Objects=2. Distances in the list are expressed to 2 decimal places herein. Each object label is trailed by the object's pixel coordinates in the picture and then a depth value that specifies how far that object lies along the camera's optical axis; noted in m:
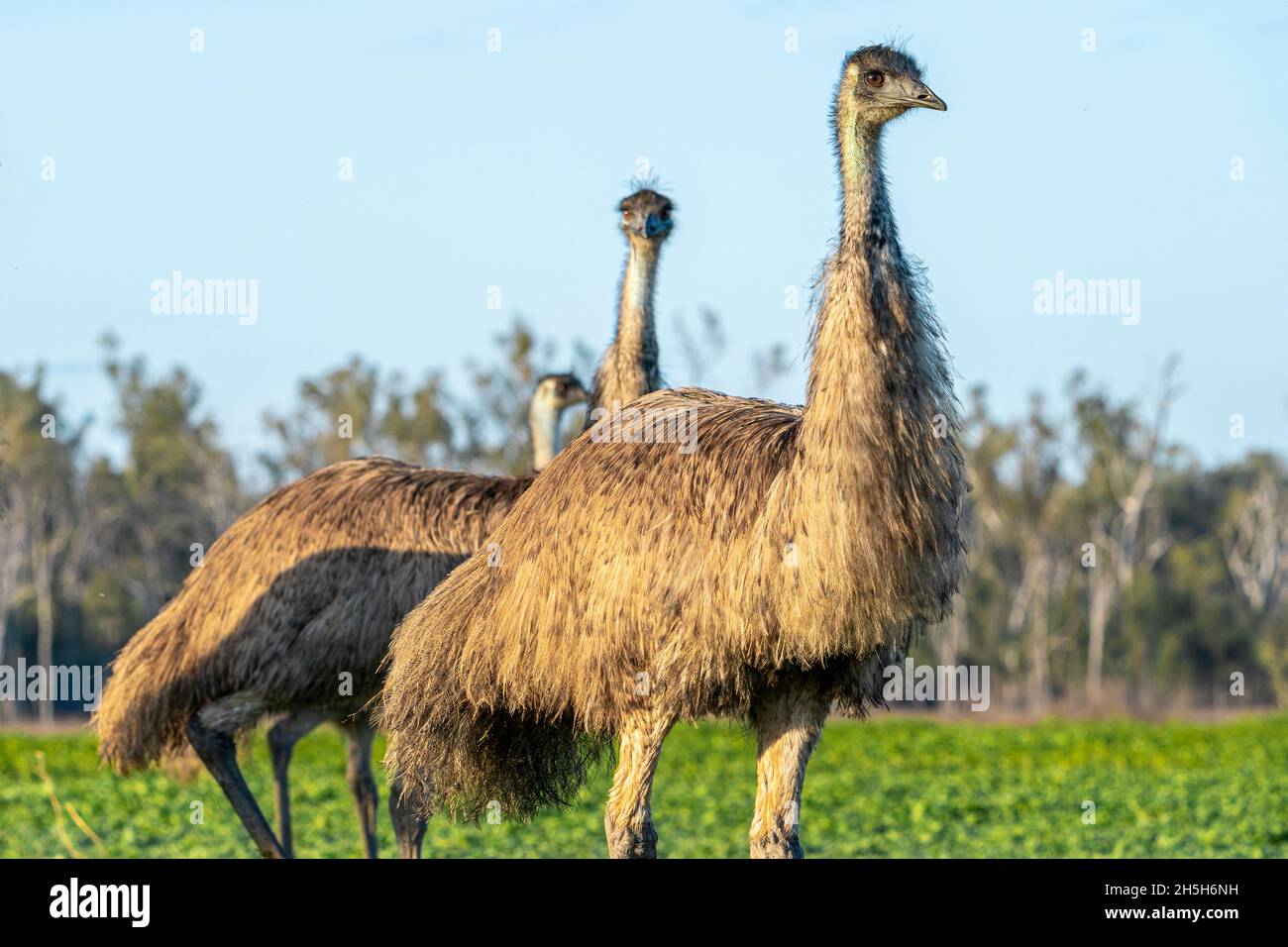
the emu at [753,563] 5.67
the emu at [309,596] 8.51
